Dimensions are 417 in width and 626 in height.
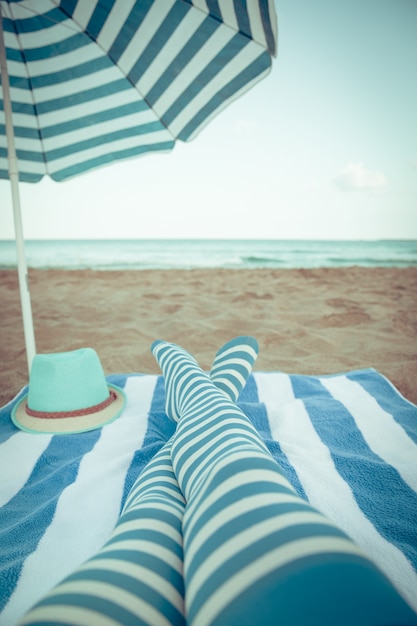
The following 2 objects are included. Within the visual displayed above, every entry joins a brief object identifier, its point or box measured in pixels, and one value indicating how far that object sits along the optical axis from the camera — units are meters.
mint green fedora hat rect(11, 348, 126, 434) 1.10
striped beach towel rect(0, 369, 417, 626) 0.63
